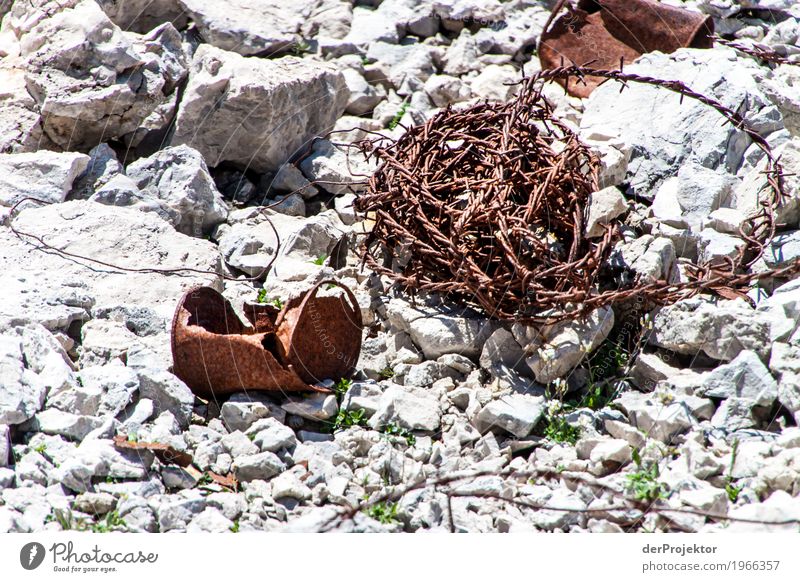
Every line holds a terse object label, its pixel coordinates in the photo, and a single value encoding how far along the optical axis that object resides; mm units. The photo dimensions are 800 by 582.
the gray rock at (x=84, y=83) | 10125
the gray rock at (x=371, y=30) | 13836
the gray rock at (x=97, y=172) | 9781
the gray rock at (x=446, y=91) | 12500
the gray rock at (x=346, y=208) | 10070
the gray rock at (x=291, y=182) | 10742
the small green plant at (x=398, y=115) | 11964
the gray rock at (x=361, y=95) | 12320
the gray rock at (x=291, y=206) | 10430
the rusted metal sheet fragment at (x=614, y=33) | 11930
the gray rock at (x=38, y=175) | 9289
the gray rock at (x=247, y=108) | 10578
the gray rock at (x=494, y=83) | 12547
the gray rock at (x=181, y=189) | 9633
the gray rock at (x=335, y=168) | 10586
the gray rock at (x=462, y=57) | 13492
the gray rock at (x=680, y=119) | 9383
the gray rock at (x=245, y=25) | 12062
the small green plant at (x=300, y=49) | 13047
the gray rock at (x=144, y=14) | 11953
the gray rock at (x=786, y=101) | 10125
